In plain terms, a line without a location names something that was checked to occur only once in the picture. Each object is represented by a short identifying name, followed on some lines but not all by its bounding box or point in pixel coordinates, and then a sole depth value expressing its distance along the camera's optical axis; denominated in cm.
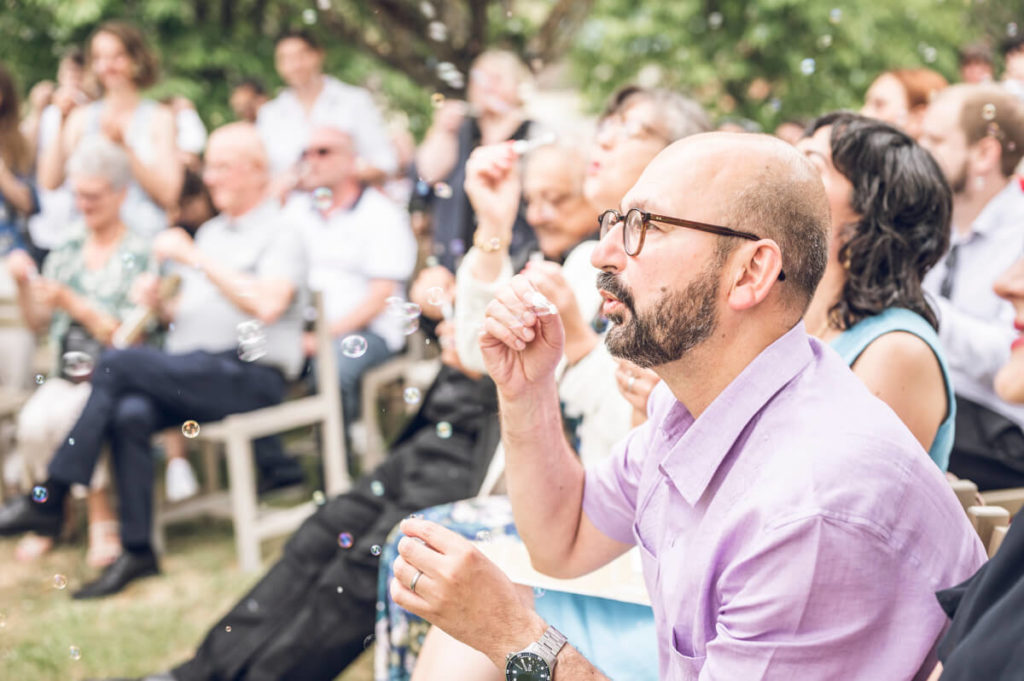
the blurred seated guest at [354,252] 502
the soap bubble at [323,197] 427
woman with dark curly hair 194
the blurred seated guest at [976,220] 285
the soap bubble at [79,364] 409
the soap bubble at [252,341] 415
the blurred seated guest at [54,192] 609
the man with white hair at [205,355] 422
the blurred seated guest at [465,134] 475
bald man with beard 127
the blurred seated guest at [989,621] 108
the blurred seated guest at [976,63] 584
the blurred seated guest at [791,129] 471
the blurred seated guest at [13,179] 588
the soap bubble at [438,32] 738
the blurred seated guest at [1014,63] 407
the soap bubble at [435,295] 281
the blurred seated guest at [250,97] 717
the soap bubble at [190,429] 258
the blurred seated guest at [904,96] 397
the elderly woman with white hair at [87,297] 446
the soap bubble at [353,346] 319
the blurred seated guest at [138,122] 533
